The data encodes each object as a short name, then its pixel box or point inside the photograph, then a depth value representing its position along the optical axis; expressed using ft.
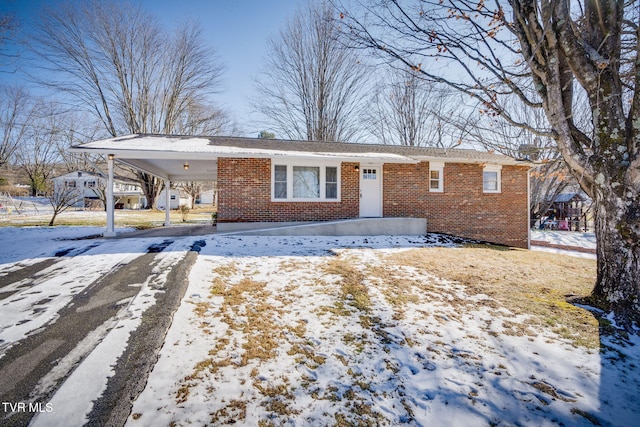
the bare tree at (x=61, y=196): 40.88
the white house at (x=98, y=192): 99.60
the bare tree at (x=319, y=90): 60.75
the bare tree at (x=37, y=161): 108.58
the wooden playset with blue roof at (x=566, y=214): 70.59
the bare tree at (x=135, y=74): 63.93
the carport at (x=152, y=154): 26.84
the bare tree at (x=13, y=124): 84.79
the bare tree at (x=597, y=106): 12.46
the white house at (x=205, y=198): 180.36
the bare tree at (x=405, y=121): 68.33
